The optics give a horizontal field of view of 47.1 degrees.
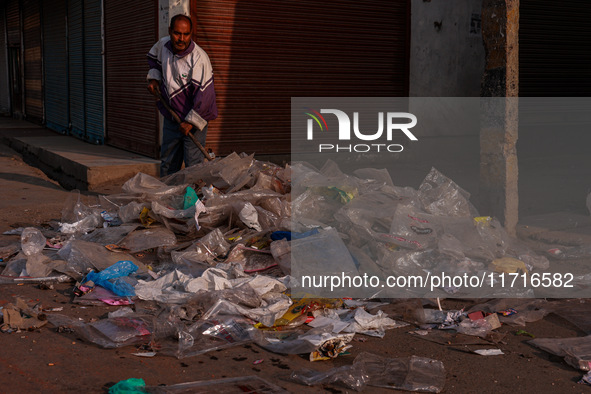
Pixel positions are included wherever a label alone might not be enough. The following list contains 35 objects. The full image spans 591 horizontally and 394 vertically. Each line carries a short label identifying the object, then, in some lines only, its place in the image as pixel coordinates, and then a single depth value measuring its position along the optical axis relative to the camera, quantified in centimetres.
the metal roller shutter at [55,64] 1319
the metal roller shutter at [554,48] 1132
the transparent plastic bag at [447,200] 525
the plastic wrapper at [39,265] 448
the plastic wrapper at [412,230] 464
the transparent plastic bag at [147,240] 502
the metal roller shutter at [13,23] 1762
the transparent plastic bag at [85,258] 453
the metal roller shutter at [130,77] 887
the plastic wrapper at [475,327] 362
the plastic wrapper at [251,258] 459
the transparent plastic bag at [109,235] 514
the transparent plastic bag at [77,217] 553
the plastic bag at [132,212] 541
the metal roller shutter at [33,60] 1562
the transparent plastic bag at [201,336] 332
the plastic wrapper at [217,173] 566
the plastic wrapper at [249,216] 502
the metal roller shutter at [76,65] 1188
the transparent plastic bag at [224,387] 284
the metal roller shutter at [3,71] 1958
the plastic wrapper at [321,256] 437
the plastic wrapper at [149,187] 564
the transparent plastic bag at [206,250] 459
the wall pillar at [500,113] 541
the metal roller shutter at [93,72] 1084
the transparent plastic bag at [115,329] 337
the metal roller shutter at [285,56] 881
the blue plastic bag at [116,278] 411
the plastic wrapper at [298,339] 331
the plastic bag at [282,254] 444
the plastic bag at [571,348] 321
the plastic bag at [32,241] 480
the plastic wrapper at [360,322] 363
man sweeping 627
